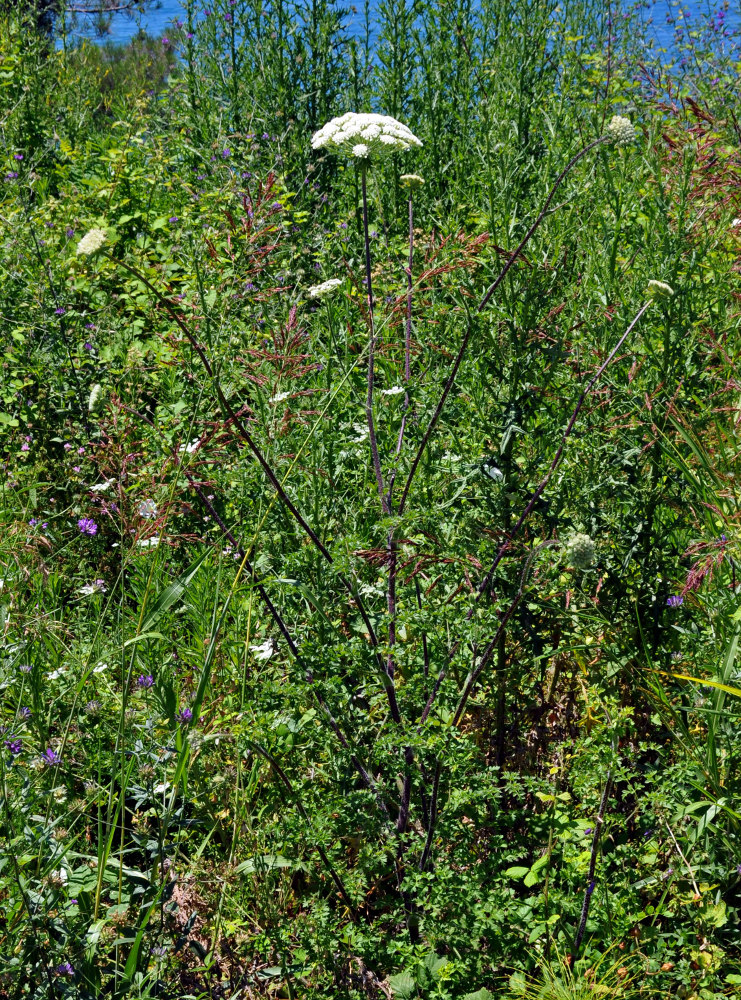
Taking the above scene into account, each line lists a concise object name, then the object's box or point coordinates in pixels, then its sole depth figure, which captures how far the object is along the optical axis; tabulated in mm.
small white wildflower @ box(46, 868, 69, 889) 1615
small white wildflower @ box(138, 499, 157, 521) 2271
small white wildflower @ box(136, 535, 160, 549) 2554
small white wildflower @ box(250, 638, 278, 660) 2119
